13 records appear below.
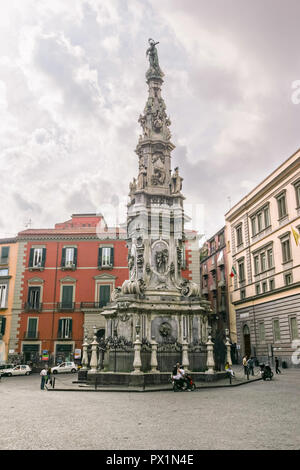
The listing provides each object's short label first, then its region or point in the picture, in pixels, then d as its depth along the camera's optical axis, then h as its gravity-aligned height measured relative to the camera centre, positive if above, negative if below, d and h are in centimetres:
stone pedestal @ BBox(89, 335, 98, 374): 1914 -85
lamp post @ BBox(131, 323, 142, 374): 1772 -64
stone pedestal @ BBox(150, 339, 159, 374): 1829 -66
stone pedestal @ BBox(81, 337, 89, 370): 2093 -85
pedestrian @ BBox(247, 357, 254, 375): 2612 -141
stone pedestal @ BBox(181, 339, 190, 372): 1871 -69
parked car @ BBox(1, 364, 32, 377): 3288 -228
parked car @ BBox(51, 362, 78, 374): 3325 -210
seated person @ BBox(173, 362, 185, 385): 1641 -136
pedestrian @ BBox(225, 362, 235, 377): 1939 -131
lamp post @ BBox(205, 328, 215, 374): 1904 -75
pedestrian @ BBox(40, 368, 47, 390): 1907 -164
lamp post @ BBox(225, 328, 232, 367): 2166 -33
